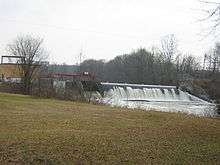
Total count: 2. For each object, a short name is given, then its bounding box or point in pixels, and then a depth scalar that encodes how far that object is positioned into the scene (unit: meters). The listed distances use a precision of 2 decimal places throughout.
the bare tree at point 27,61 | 47.22
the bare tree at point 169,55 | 84.52
